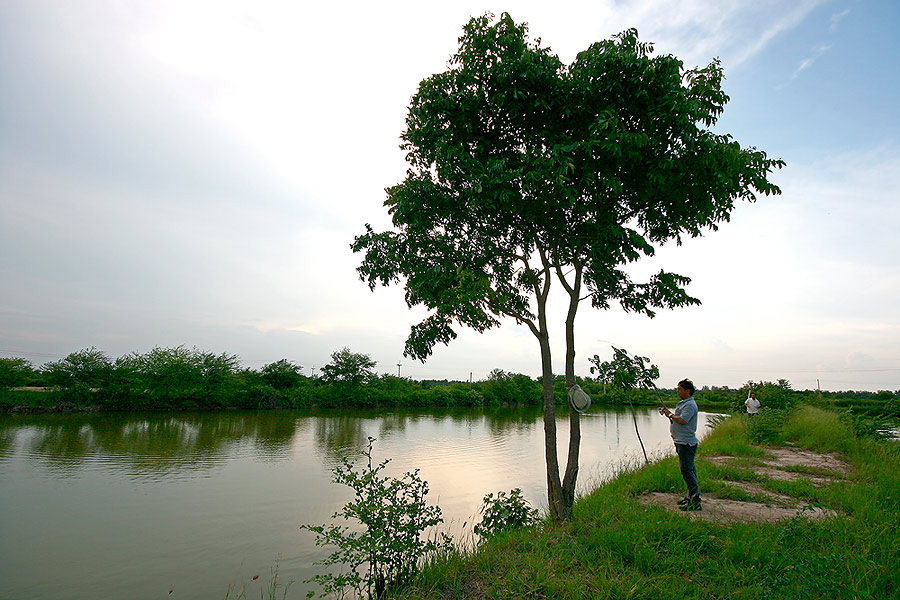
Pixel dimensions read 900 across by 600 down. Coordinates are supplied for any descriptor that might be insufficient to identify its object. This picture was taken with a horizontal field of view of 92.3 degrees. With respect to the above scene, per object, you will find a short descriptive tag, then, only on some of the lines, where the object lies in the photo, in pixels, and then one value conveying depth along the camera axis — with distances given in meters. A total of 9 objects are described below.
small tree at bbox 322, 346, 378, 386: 39.88
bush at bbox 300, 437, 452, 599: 3.96
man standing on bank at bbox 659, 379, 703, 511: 5.32
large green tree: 4.52
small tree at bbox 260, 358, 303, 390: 36.88
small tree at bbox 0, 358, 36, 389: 24.41
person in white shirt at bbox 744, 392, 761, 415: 15.66
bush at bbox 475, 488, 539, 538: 5.20
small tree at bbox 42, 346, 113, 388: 26.14
